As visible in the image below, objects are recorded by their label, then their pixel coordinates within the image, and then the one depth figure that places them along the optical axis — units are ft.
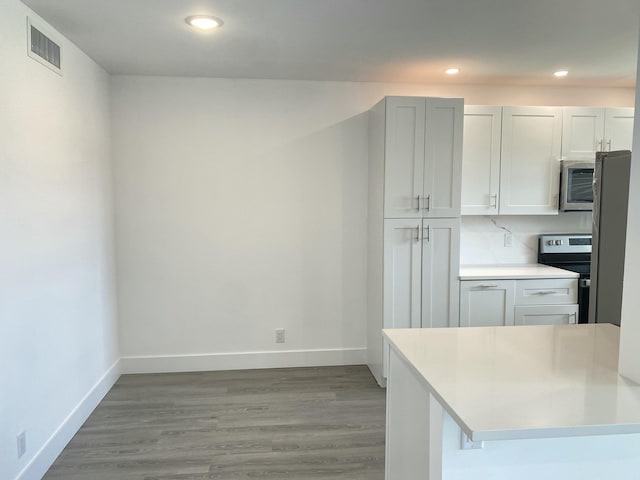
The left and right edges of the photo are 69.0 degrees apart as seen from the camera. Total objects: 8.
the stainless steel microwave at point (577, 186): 12.71
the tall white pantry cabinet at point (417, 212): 11.49
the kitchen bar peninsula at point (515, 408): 3.82
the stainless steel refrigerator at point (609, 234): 6.89
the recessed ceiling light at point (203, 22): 8.26
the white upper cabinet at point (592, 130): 12.78
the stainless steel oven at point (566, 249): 13.70
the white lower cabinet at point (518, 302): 12.07
